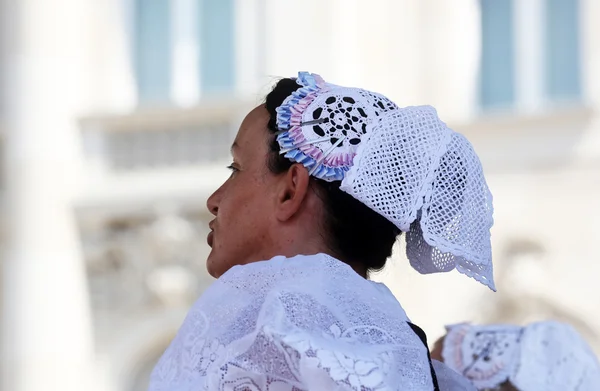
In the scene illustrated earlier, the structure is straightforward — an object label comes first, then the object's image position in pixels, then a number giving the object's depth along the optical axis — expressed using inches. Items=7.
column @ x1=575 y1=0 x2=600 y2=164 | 605.1
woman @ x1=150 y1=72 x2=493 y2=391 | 142.0
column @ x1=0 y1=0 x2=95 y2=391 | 672.0
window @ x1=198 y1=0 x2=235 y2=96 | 688.6
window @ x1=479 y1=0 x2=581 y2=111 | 630.8
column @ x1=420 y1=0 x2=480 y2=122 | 636.6
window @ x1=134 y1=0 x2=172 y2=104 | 698.4
